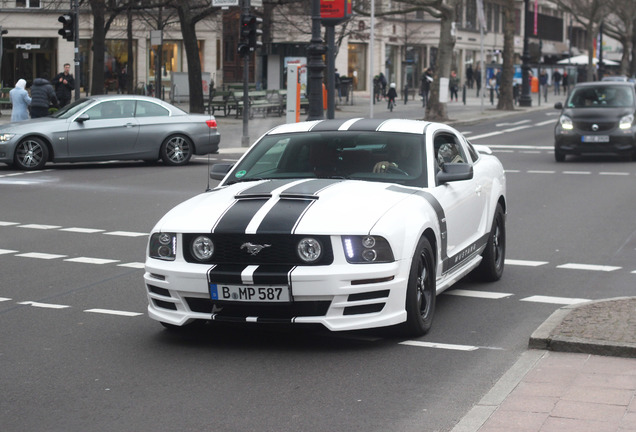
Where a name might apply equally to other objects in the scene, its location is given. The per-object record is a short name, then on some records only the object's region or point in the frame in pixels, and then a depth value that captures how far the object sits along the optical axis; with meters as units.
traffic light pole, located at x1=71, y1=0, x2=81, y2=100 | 32.64
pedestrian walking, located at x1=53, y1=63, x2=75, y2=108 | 30.92
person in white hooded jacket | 27.48
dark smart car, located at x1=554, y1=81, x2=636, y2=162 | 24.62
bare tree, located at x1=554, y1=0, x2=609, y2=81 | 79.79
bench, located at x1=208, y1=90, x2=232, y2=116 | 43.77
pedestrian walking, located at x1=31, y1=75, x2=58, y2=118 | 26.98
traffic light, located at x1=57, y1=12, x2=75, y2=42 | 32.25
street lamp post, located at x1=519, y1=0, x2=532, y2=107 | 57.69
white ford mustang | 7.00
